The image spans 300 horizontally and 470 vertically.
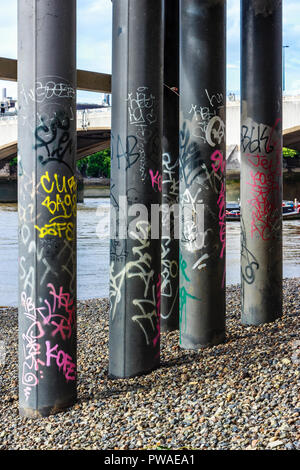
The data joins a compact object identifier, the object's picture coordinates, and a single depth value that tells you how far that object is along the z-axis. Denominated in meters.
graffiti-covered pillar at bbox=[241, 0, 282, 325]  8.00
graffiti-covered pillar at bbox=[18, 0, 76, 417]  5.30
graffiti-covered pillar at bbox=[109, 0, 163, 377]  6.10
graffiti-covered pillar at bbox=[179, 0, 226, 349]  6.93
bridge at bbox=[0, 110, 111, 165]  48.81
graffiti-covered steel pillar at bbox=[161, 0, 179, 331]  8.19
